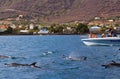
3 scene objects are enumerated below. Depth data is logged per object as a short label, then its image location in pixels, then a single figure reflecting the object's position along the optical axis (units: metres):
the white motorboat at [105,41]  101.69
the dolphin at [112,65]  53.19
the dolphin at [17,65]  54.86
